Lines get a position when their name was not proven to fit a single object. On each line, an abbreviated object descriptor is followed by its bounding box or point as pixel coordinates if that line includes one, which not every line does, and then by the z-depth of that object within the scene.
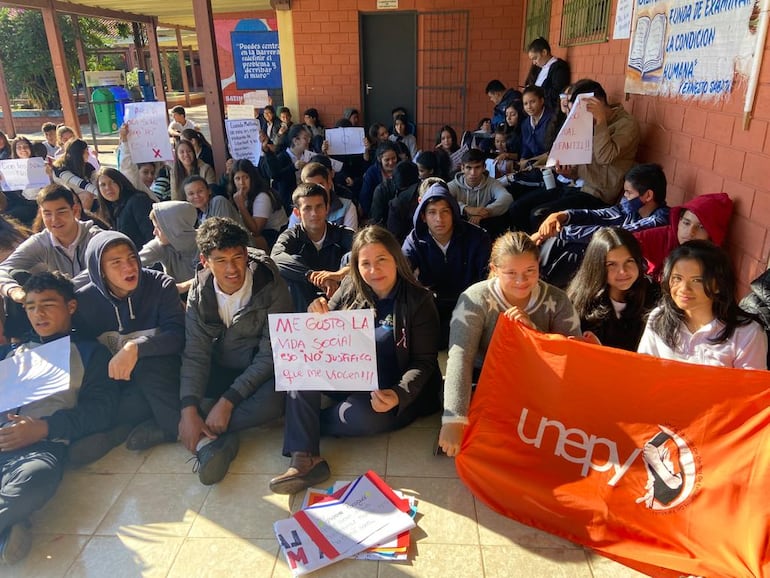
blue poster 12.50
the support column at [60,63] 8.92
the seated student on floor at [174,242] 3.90
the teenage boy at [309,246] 3.71
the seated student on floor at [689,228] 3.04
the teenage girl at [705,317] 2.27
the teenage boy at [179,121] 8.44
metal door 9.34
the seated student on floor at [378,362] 2.68
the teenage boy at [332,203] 4.50
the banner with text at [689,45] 2.96
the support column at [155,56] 11.98
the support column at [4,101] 9.56
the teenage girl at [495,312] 2.48
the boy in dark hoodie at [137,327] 2.95
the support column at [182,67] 17.08
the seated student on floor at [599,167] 4.14
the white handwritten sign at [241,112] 6.09
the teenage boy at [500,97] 6.77
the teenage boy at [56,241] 3.70
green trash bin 16.80
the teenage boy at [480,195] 4.75
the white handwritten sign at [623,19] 4.50
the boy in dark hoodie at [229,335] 2.83
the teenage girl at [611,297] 2.80
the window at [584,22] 5.20
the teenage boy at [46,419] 2.33
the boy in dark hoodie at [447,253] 3.67
